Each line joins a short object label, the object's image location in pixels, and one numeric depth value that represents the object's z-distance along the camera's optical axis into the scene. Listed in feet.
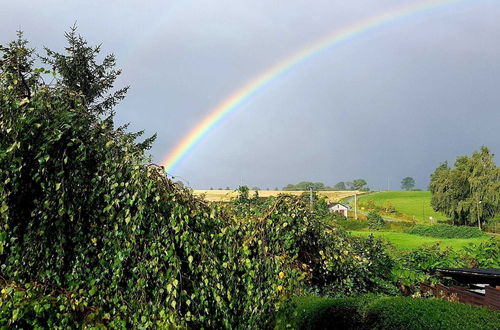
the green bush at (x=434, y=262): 31.71
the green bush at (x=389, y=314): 15.97
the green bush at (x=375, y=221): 132.77
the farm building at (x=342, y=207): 203.14
